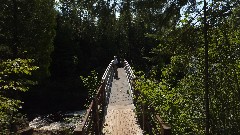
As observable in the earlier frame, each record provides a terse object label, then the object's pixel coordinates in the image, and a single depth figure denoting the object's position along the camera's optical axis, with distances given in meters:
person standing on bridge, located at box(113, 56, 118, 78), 12.85
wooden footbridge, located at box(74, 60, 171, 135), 4.59
